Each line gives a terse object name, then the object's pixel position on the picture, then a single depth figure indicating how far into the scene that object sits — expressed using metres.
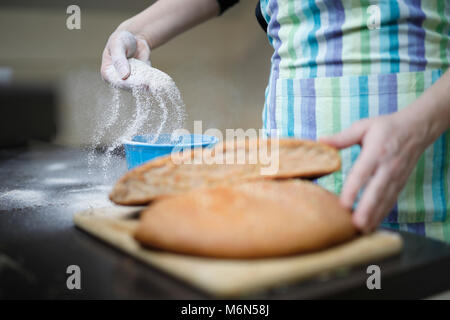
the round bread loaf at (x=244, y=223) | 0.52
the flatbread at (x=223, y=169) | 0.68
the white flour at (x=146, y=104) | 1.01
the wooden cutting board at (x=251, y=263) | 0.47
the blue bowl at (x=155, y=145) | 1.01
